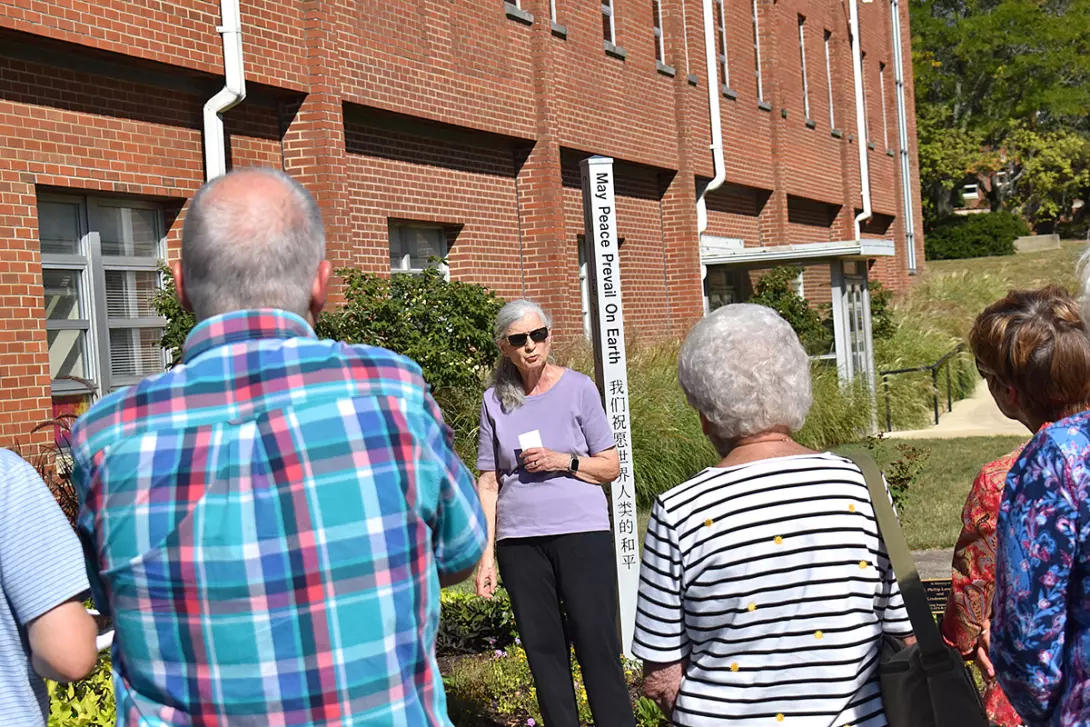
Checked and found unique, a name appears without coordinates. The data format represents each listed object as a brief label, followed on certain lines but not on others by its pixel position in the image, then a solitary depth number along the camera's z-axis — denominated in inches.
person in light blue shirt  102.5
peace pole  269.7
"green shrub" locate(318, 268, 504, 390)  441.4
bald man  93.9
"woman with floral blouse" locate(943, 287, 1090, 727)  132.9
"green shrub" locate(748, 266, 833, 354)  788.6
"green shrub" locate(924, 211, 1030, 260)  1988.2
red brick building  402.6
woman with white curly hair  116.2
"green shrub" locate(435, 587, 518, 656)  305.4
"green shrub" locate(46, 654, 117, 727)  206.4
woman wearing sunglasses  220.8
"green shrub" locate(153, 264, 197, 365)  429.1
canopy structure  766.5
